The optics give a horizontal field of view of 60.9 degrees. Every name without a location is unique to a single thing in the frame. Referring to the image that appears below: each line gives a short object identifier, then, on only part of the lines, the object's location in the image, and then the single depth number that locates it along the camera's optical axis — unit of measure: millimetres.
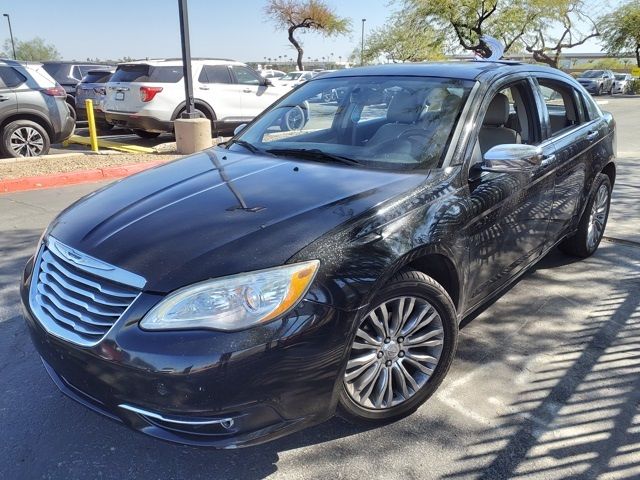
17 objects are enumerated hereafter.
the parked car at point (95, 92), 12562
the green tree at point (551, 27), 32406
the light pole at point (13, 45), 60256
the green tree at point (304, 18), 37334
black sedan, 2012
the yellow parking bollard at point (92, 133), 10056
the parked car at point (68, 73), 14513
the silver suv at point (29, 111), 9000
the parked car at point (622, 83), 37938
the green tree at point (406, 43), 32281
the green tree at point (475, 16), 29047
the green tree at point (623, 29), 42156
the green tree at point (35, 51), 72000
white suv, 11078
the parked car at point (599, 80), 34881
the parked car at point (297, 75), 28641
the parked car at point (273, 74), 37359
